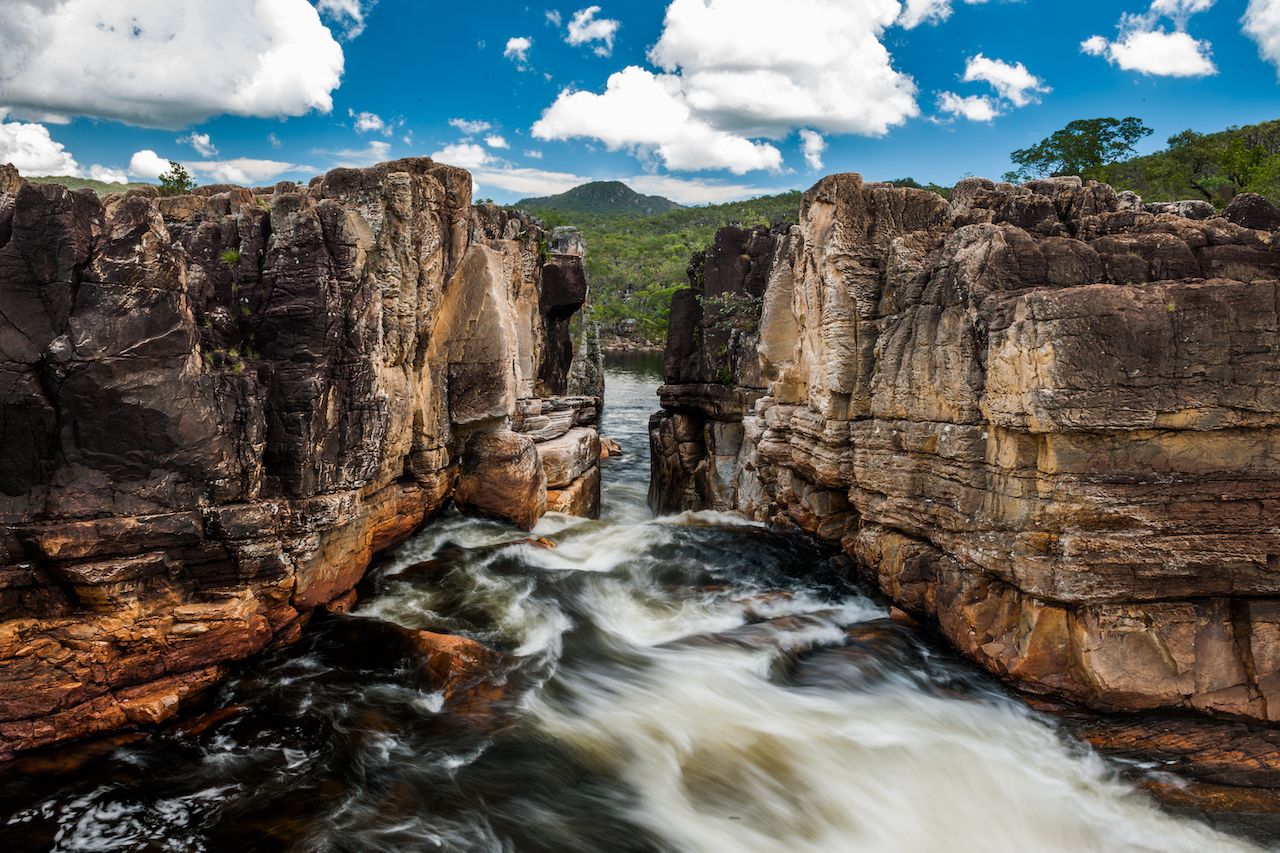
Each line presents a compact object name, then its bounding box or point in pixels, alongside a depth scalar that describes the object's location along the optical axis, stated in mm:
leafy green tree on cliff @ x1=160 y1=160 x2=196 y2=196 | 25169
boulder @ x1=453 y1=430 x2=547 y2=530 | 14805
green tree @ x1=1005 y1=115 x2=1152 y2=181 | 38281
